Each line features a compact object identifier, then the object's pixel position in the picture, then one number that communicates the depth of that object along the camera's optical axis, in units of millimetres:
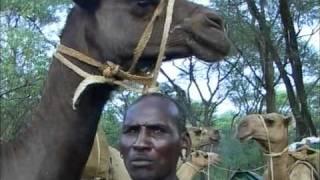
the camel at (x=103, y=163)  3805
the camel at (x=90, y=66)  2696
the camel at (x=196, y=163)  7193
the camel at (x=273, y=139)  5364
